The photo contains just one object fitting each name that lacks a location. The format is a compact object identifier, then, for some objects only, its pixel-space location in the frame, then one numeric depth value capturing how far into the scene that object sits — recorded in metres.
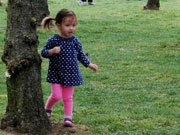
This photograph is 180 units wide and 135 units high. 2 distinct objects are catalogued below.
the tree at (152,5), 34.27
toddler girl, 8.78
